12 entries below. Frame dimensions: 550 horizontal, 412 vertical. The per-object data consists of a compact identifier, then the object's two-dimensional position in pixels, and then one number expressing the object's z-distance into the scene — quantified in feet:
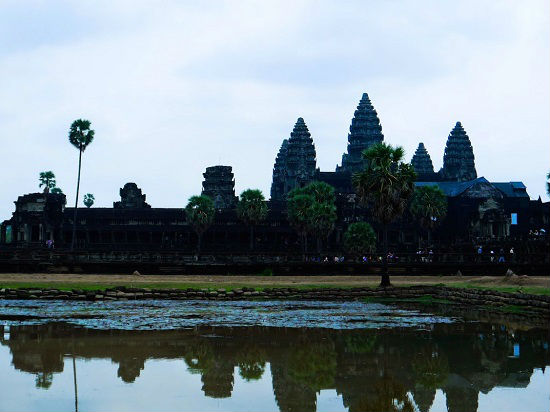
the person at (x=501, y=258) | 180.53
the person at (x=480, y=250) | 219.90
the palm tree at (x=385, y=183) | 146.72
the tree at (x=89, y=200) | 597.93
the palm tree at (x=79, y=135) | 291.17
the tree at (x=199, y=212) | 299.38
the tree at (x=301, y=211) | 267.80
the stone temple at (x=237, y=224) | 324.19
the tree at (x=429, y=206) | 285.23
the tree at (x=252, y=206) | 299.99
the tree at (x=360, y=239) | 278.26
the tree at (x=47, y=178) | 388.16
